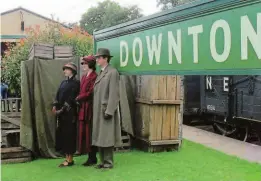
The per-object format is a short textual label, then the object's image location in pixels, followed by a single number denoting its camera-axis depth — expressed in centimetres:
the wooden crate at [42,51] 699
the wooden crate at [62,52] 725
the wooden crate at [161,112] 750
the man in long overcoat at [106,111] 570
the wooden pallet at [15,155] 661
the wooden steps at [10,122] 696
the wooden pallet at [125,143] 770
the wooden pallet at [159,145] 755
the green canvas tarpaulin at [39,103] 682
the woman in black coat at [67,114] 629
